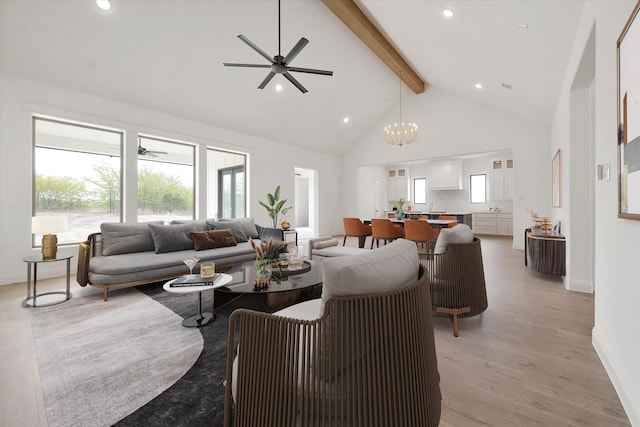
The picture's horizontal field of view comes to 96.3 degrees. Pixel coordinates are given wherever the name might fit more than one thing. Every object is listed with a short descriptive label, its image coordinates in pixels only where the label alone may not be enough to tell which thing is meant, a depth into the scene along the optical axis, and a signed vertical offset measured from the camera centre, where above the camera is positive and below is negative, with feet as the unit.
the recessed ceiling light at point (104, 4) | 10.99 +8.07
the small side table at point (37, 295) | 10.14 -3.18
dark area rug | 4.71 -3.40
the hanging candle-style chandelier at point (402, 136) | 23.23 +7.13
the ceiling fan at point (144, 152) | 17.34 +3.71
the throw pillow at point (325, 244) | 14.83 -1.66
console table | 12.48 -1.83
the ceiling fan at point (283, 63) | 10.11 +5.55
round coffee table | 7.95 -2.12
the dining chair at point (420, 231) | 18.22 -1.20
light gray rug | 5.15 -3.41
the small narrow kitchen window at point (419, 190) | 35.06 +2.73
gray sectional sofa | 10.98 -1.84
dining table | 19.98 -0.69
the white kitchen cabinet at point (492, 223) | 29.45 -1.16
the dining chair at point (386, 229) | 20.04 -1.18
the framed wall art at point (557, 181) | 13.78 +1.62
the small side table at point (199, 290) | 7.79 -2.09
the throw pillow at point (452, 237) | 8.06 -0.71
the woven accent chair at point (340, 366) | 3.17 -1.79
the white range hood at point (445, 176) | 31.83 +4.15
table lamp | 10.21 -0.59
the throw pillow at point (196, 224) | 15.13 -0.63
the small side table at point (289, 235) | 19.57 -1.56
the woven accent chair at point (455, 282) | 7.84 -1.92
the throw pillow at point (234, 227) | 15.98 -0.84
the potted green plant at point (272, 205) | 21.61 +0.44
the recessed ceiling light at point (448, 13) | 11.07 +7.84
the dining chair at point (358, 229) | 21.72 -1.27
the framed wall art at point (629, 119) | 4.37 +1.53
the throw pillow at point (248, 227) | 17.19 -0.89
